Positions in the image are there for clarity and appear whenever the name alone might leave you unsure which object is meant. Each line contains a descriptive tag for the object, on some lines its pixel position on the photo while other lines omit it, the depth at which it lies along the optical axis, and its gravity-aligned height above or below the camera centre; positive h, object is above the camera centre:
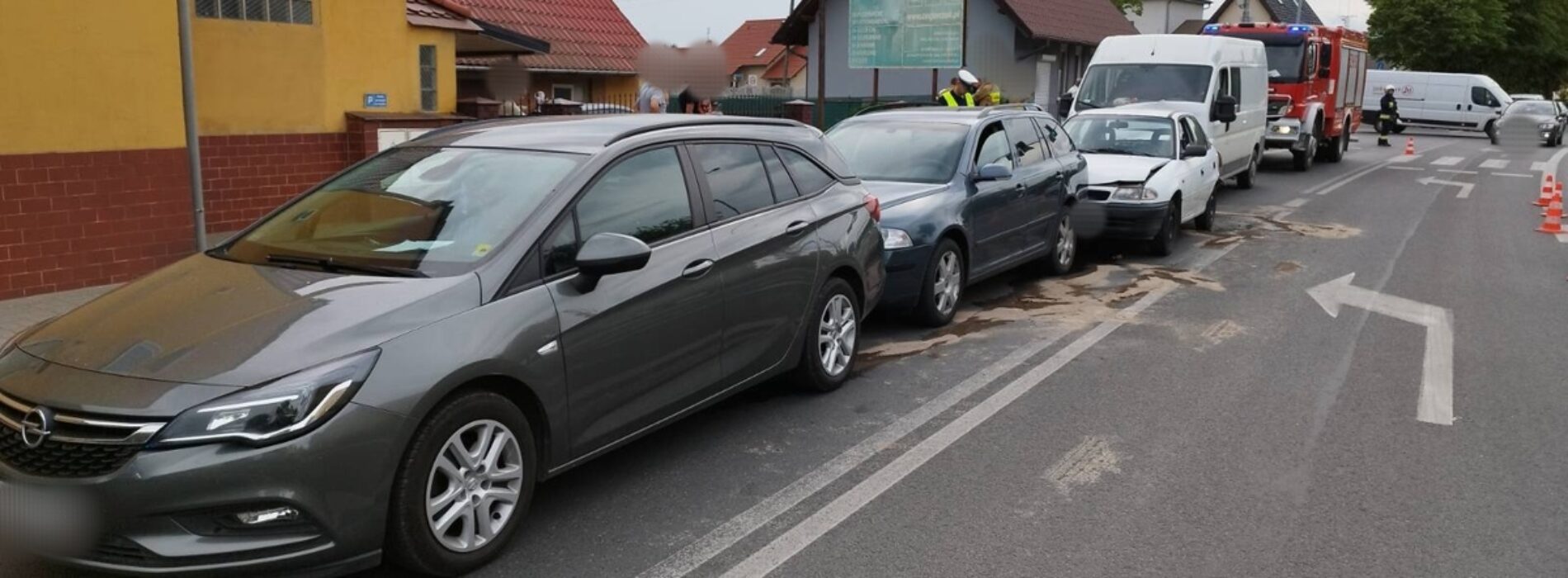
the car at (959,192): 8.31 -0.70
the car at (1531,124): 36.28 -0.67
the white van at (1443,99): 40.00 +0.05
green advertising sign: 20.62 +1.08
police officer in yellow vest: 14.06 +0.05
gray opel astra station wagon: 3.62 -0.87
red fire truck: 22.17 +0.32
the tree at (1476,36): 54.81 +2.97
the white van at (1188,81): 17.23 +0.26
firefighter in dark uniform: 32.56 -0.41
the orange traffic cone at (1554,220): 14.84 -1.43
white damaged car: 11.80 -0.75
